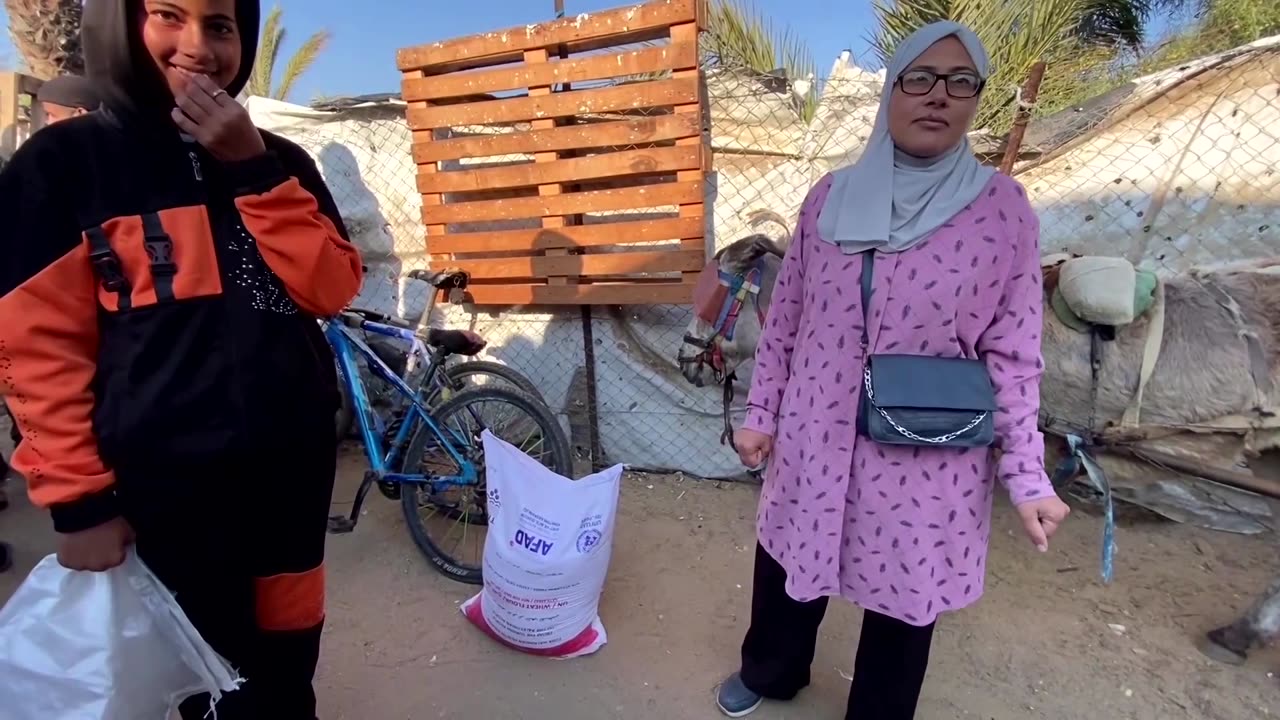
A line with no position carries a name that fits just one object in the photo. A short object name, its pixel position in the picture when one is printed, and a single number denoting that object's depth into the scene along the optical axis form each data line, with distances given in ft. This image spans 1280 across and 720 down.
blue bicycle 10.02
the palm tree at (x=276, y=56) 35.81
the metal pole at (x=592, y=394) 13.39
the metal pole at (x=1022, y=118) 11.25
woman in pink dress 5.25
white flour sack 7.84
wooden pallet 11.41
